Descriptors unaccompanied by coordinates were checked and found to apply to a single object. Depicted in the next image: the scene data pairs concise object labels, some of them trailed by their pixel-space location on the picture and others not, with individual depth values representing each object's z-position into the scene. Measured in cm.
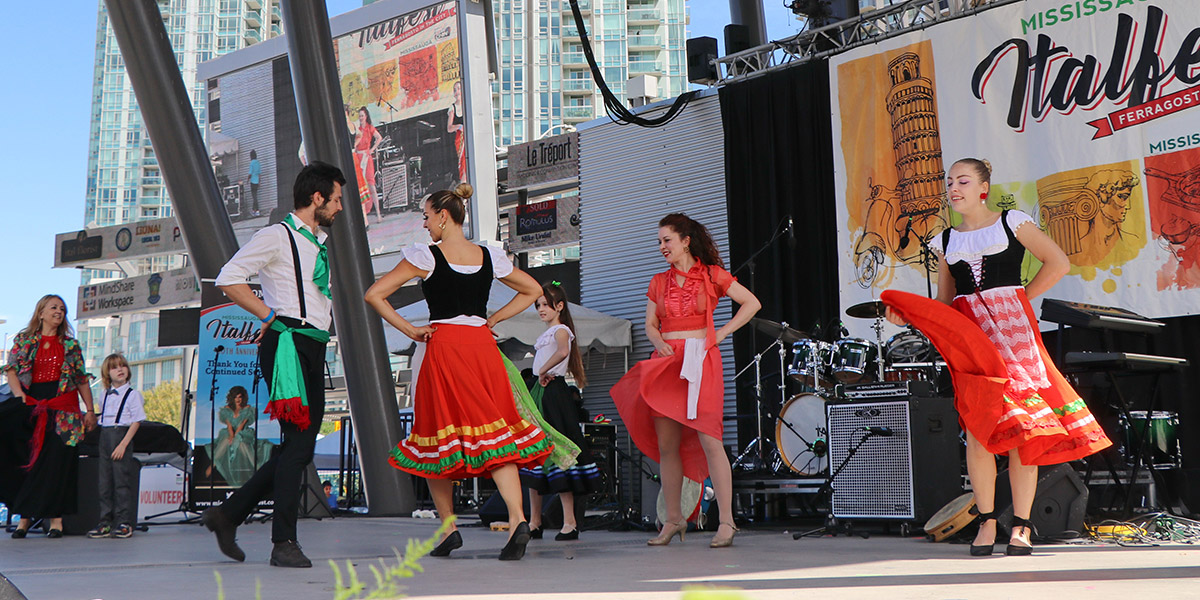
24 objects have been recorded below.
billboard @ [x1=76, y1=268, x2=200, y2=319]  2516
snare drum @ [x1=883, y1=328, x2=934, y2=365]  588
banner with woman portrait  841
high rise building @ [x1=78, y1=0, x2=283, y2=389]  7975
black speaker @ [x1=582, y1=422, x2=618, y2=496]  768
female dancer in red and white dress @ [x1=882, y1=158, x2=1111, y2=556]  393
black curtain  828
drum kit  597
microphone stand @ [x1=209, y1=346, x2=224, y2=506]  841
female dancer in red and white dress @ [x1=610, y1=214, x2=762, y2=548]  467
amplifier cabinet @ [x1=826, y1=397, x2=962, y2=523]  512
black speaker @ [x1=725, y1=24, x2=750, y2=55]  907
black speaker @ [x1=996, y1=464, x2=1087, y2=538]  463
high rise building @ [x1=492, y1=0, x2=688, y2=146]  7362
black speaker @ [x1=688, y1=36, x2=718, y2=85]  927
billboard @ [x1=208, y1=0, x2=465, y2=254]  1426
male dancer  382
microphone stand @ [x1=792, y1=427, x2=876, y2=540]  526
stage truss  762
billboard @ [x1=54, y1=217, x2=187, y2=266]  2431
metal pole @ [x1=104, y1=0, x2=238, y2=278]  829
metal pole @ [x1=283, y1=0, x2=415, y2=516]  764
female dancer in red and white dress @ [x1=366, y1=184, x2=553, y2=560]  401
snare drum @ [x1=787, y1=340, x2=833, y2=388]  633
